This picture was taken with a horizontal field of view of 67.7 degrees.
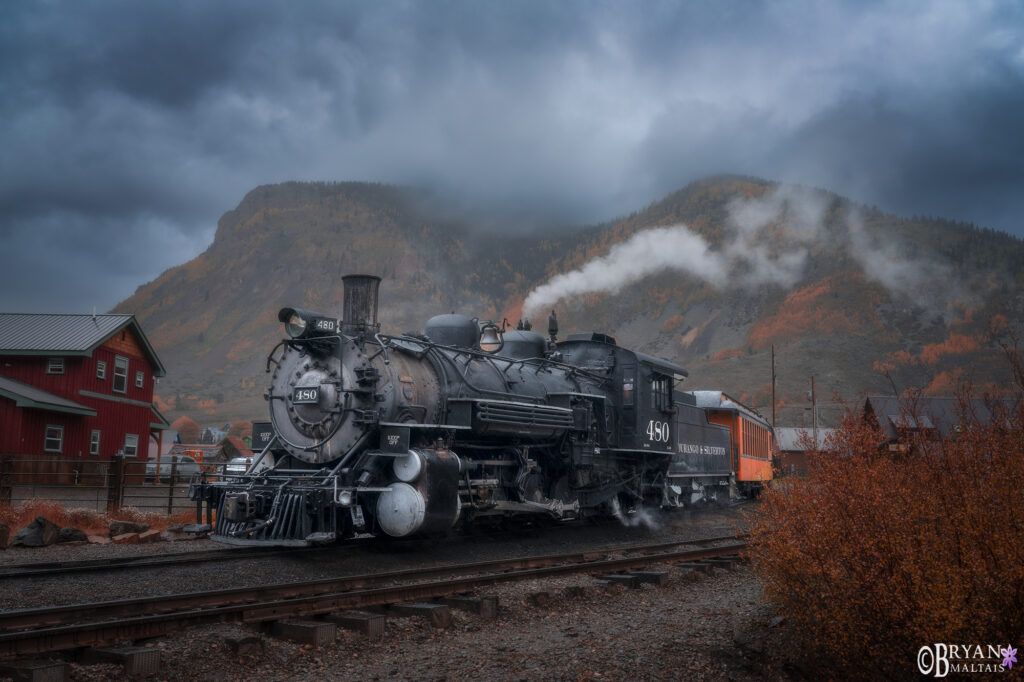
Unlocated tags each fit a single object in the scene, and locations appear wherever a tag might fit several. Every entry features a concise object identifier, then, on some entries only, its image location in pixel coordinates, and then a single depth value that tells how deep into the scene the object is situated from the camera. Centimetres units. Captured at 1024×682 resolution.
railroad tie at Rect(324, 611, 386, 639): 668
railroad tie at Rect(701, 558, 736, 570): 1138
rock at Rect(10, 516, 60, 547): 1260
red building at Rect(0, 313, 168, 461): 2456
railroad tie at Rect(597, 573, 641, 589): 962
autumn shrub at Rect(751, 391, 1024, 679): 511
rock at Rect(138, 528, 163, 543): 1370
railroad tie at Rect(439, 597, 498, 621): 764
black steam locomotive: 1066
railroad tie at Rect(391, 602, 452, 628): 722
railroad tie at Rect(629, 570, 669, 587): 990
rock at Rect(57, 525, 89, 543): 1322
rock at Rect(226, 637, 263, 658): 594
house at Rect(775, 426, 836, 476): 5215
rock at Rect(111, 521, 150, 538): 1427
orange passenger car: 2717
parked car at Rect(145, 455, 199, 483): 3620
